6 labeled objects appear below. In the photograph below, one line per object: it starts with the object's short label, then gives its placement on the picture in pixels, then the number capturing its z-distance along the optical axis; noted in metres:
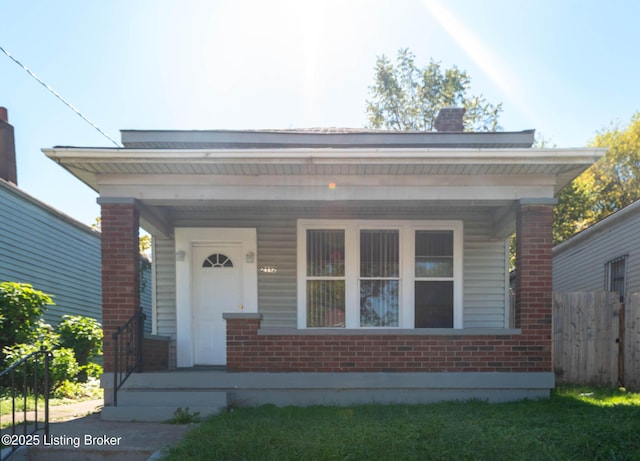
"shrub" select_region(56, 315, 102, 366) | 9.70
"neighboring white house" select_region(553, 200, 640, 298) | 10.28
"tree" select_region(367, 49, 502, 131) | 26.33
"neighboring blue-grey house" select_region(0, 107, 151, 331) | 10.07
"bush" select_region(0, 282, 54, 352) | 8.08
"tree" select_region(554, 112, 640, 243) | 21.72
